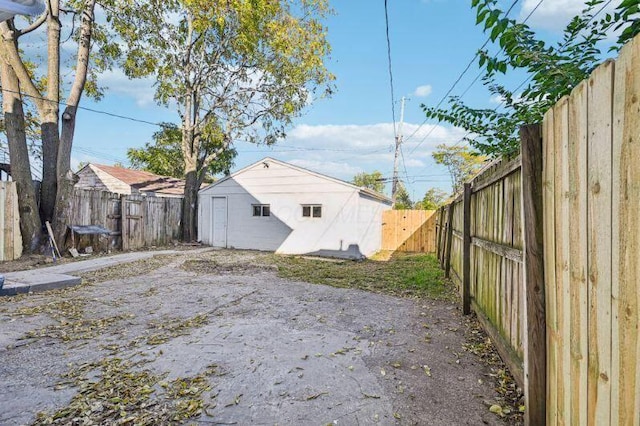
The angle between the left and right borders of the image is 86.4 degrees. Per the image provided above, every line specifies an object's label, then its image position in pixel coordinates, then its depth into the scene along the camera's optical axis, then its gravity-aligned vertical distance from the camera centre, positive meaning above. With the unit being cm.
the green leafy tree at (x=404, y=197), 3119 +180
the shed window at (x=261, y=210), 1279 +21
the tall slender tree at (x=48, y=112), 851 +269
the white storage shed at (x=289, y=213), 1158 +10
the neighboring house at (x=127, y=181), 1834 +193
